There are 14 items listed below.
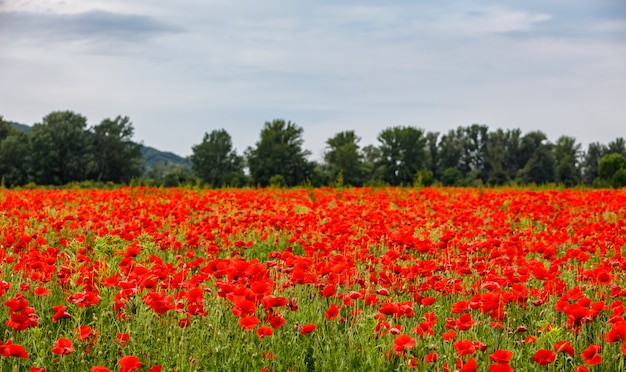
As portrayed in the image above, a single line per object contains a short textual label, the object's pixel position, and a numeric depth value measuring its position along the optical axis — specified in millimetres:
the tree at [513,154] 98725
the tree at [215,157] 77750
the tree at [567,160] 86375
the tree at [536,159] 89812
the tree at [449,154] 102062
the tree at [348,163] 72188
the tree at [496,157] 90650
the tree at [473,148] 103625
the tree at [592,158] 102250
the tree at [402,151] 79875
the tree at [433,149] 102375
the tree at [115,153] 71875
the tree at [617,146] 103000
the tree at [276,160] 71062
